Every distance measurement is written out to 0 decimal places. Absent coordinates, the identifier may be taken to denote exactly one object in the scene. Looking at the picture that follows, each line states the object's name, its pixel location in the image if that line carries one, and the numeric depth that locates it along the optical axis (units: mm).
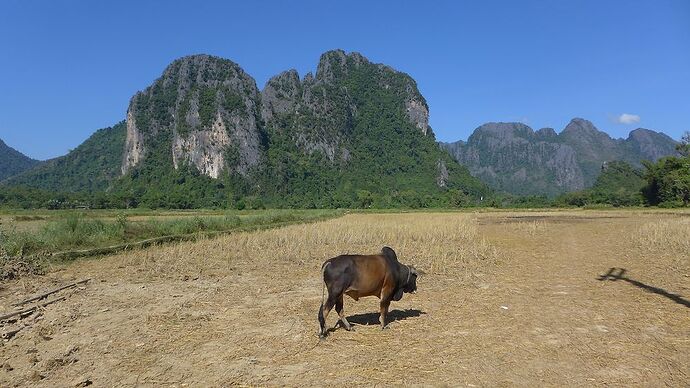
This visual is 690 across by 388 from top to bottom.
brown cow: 6324
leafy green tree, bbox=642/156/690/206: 60875
